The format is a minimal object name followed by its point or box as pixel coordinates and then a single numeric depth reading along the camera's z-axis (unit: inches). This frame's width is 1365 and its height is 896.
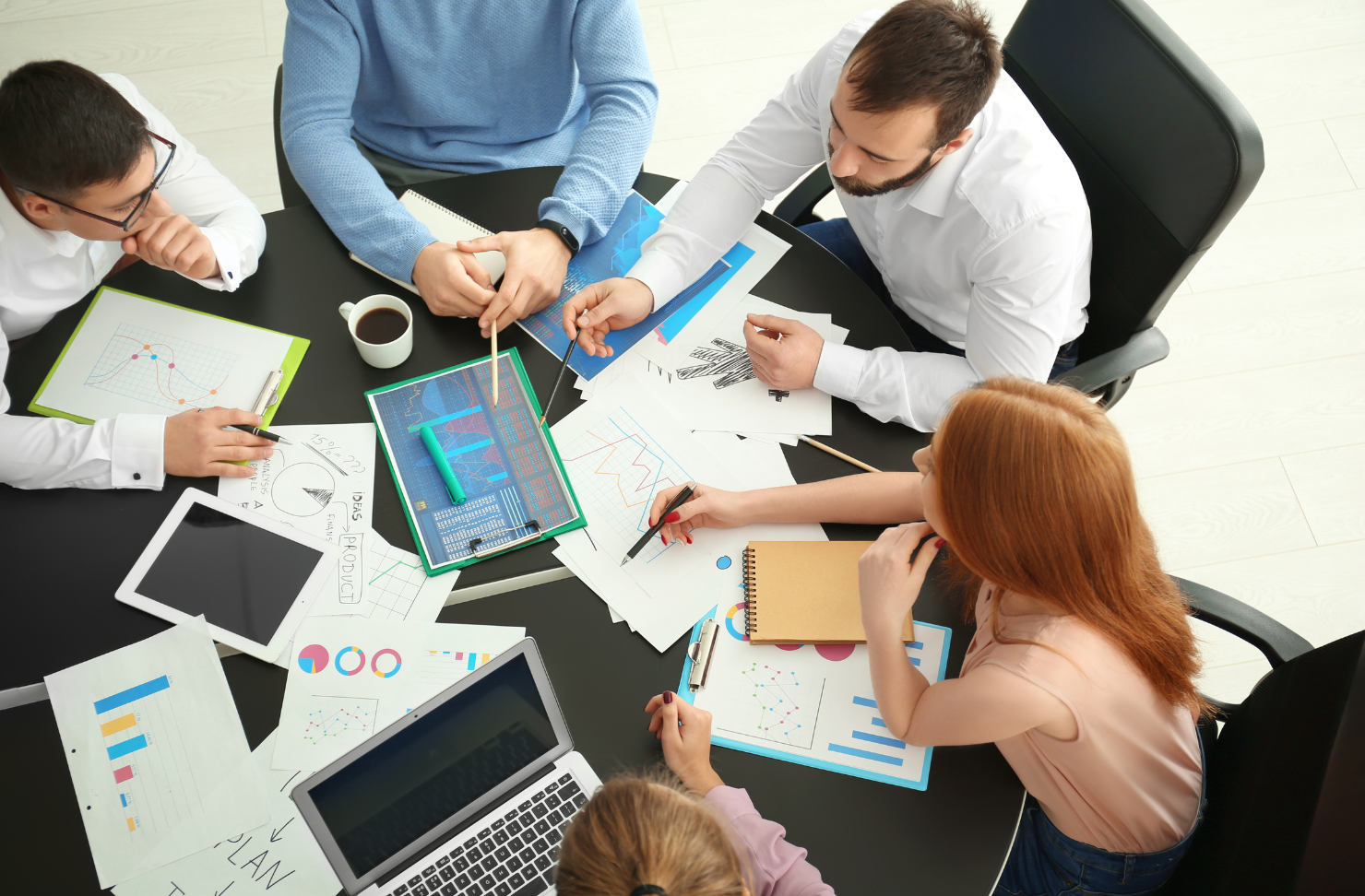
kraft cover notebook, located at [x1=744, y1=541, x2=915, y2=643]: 48.2
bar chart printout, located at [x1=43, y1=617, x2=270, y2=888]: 43.0
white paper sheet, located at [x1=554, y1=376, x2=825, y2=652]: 49.3
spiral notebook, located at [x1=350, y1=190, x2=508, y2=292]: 62.9
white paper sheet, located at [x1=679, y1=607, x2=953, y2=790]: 45.2
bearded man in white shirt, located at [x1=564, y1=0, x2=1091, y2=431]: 53.2
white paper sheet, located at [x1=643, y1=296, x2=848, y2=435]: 56.2
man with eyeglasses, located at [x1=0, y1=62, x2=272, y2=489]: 51.1
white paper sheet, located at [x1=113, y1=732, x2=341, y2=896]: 41.8
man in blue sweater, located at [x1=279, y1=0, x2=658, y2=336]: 59.8
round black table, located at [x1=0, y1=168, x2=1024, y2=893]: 42.8
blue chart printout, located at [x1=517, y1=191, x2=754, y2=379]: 59.2
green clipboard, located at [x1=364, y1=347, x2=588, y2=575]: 50.1
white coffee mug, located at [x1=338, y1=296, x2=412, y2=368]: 54.9
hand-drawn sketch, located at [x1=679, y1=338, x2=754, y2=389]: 57.6
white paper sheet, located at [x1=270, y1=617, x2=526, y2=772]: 45.3
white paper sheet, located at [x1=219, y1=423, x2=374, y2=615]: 50.2
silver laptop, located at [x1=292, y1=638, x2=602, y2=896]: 42.2
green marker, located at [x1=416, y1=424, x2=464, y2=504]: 51.5
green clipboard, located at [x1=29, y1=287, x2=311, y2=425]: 54.4
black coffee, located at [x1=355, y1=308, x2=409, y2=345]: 56.2
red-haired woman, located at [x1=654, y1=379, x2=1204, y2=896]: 41.7
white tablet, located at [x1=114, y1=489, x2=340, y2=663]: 48.0
